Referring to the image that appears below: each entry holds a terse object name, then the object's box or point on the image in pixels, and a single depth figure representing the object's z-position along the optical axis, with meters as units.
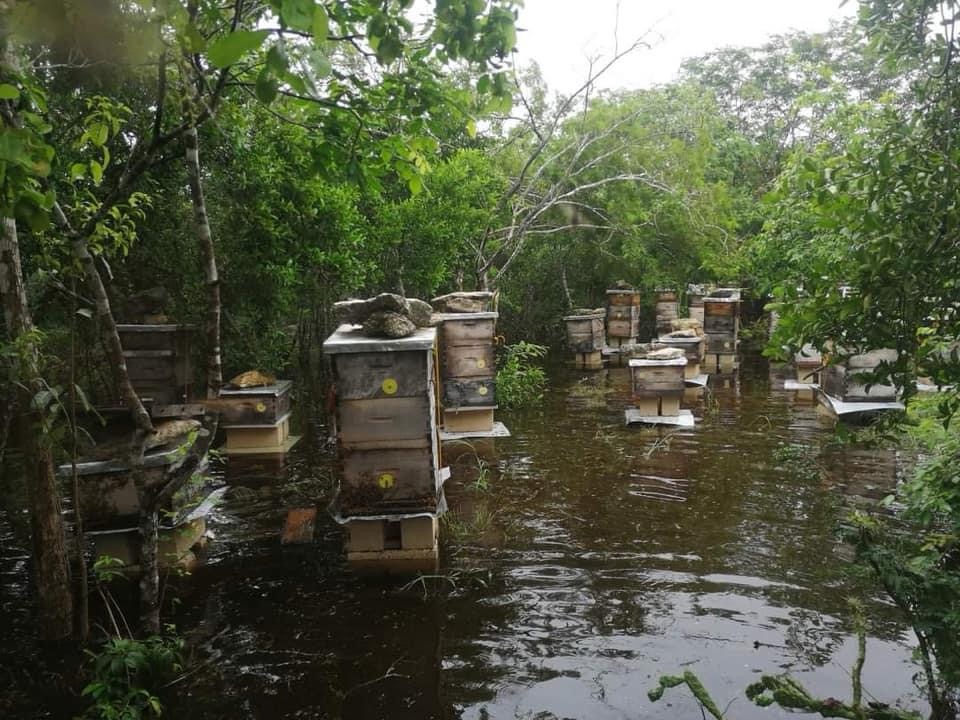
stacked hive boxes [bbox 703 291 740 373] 14.39
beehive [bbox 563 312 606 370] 15.91
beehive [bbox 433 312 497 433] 8.59
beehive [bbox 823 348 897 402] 8.31
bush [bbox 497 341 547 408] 10.68
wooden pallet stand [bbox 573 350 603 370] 16.05
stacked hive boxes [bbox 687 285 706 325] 17.16
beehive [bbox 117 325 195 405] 8.12
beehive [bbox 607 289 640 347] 16.55
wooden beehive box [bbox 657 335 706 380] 12.52
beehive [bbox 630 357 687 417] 9.59
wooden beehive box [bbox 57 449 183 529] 4.42
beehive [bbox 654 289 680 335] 16.70
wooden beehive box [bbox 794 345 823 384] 11.13
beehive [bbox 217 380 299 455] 8.41
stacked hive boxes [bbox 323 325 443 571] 4.88
